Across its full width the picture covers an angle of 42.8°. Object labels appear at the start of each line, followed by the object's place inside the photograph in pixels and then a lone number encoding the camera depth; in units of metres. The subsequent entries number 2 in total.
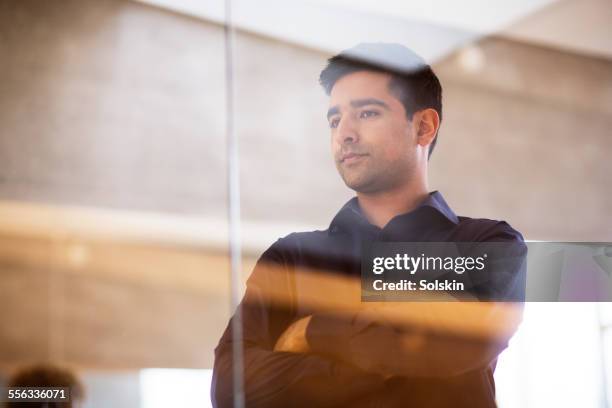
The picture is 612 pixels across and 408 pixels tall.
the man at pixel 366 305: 2.08
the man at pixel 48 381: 2.21
